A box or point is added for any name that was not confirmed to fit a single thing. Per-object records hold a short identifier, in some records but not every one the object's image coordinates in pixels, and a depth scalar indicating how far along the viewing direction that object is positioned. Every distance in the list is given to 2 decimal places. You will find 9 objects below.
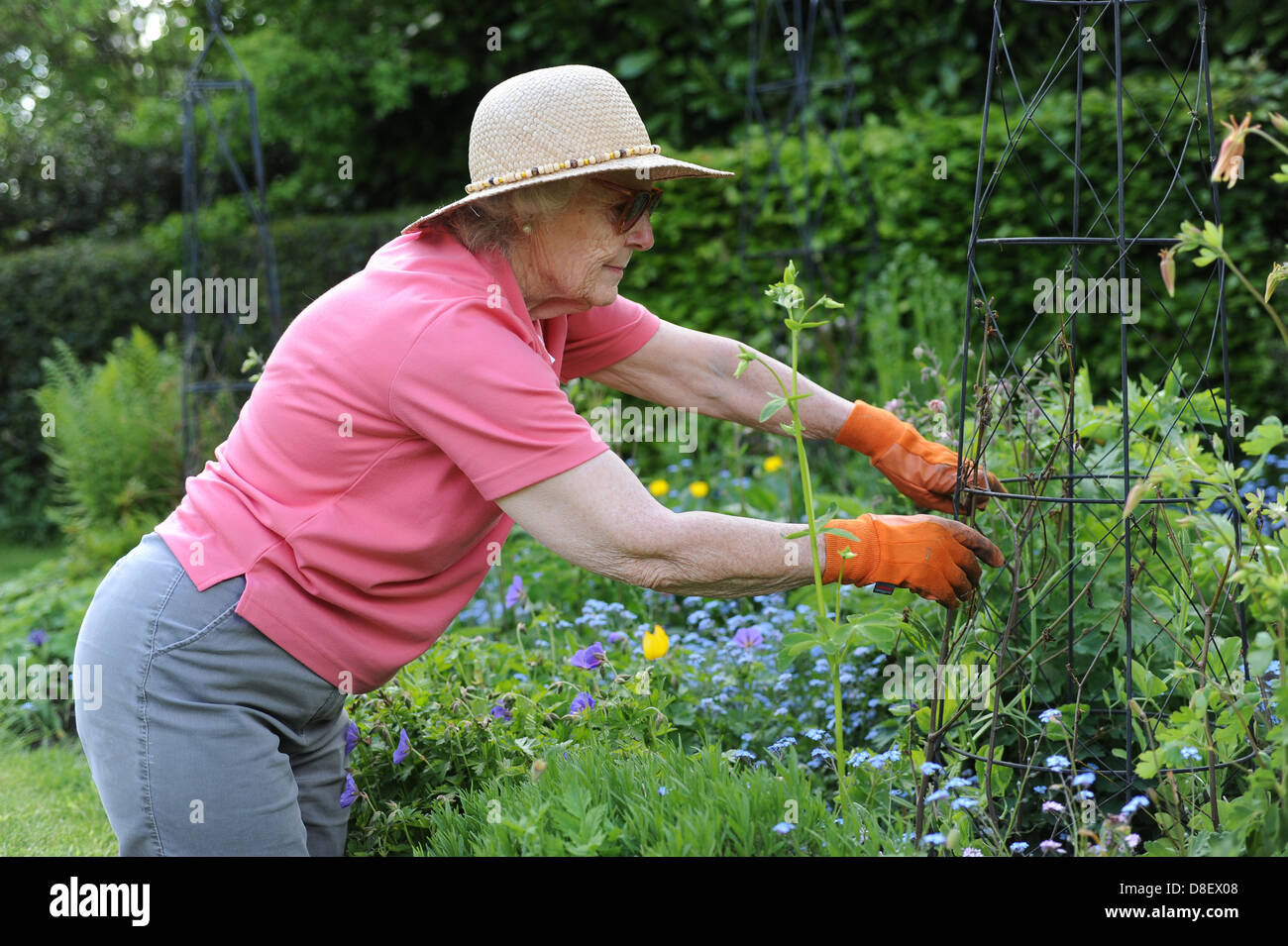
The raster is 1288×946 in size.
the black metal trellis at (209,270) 5.49
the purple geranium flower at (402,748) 2.27
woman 1.77
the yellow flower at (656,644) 2.56
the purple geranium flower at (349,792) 2.20
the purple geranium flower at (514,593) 3.02
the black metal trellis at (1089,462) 1.88
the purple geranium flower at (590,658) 2.49
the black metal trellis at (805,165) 5.68
